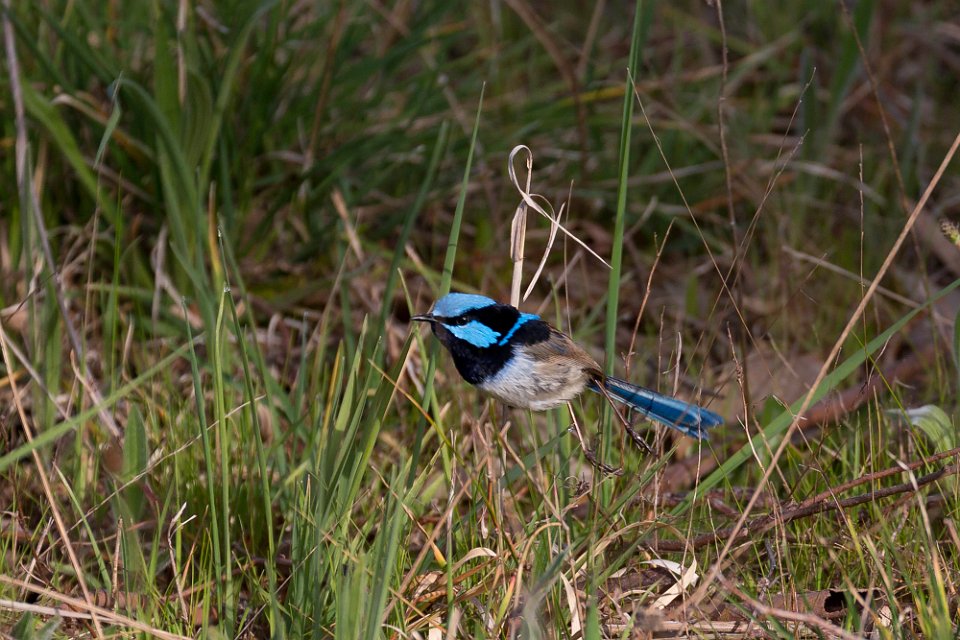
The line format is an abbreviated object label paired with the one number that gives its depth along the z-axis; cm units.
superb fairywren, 480
